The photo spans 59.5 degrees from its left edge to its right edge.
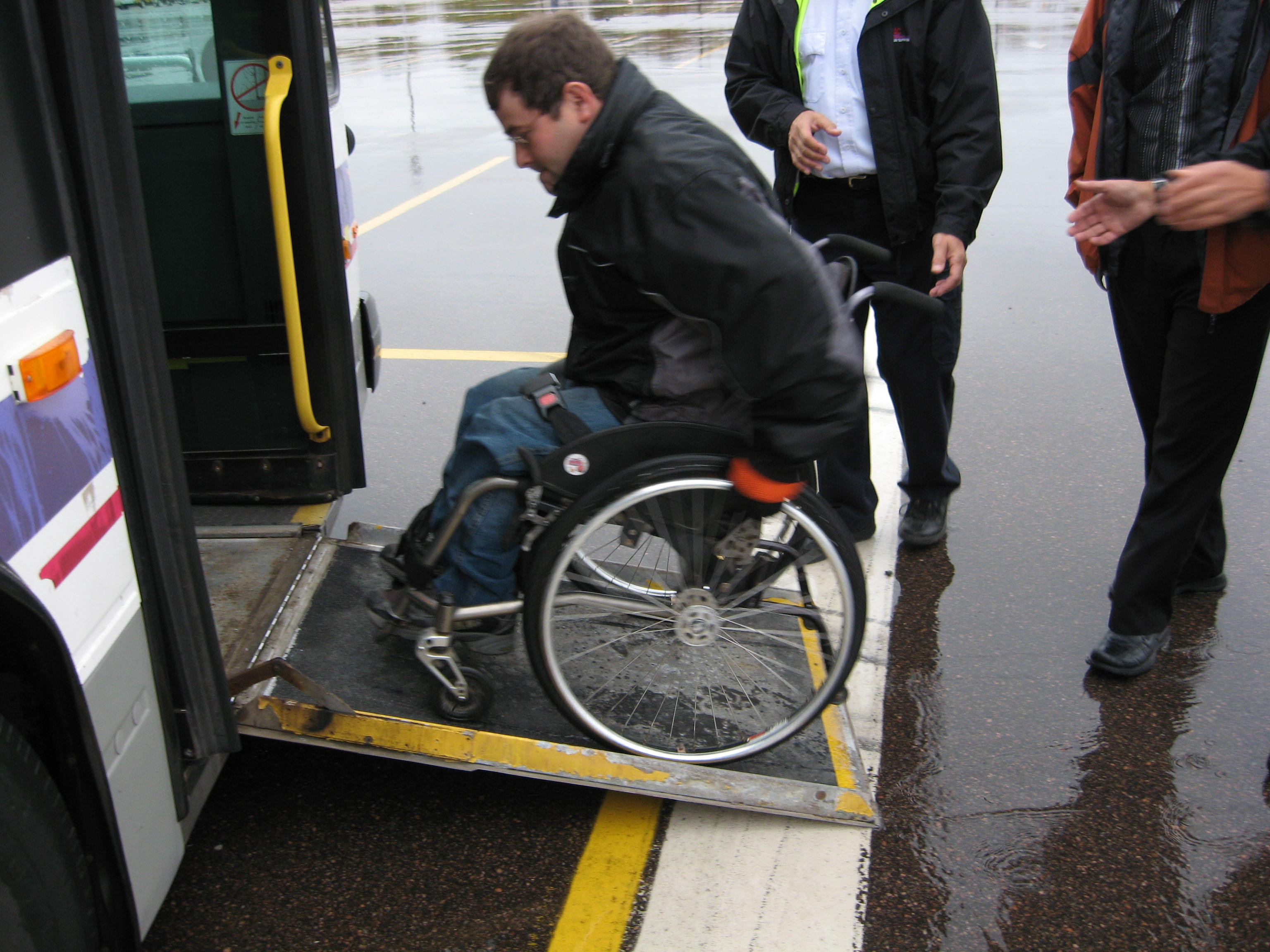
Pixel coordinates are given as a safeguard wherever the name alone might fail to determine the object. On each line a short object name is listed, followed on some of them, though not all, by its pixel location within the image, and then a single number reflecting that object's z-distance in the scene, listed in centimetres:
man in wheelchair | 204
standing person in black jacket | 300
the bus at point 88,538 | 145
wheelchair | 228
